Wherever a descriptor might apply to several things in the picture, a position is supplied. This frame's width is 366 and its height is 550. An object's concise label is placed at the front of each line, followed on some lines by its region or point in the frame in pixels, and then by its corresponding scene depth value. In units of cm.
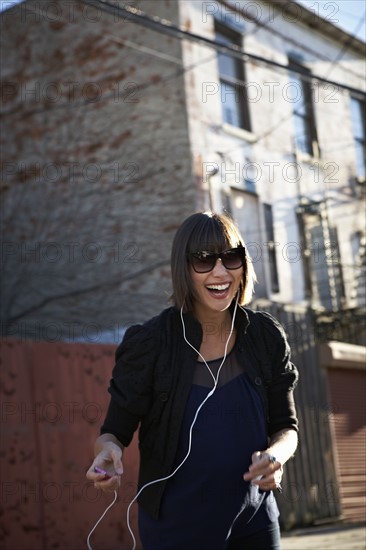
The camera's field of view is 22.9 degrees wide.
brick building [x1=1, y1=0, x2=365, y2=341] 1527
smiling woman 297
